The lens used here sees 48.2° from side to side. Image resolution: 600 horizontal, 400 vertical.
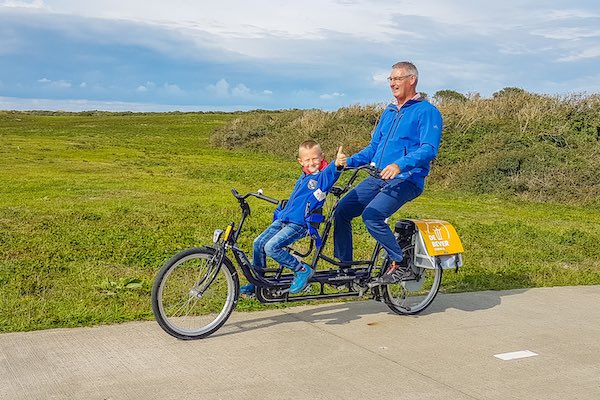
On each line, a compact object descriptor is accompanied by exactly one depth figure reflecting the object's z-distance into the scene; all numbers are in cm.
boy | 555
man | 584
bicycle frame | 545
